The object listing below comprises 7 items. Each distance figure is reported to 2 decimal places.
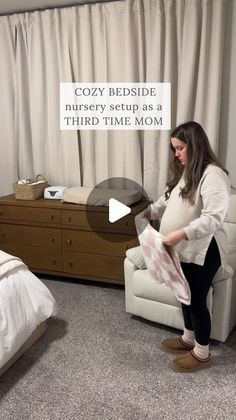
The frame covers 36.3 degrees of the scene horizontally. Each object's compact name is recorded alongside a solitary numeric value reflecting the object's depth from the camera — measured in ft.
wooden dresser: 9.91
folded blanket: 6.97
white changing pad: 9.88
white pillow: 8.30
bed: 6.46
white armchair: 7.29
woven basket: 10.68
